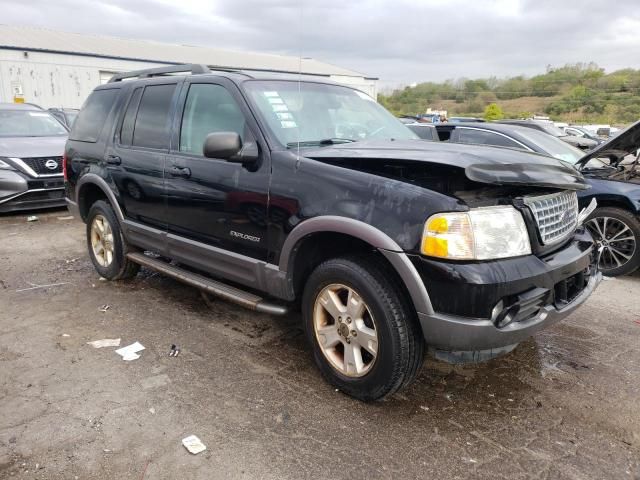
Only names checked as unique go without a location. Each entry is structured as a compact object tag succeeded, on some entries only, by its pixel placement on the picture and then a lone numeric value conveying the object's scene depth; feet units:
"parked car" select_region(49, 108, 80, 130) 43.29
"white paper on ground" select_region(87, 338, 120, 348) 12.34
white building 77.43
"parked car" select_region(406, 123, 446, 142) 22.78
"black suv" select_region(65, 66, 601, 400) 8.21
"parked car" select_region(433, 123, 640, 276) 17.31
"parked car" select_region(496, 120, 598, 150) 27.81
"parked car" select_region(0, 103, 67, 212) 26.11
